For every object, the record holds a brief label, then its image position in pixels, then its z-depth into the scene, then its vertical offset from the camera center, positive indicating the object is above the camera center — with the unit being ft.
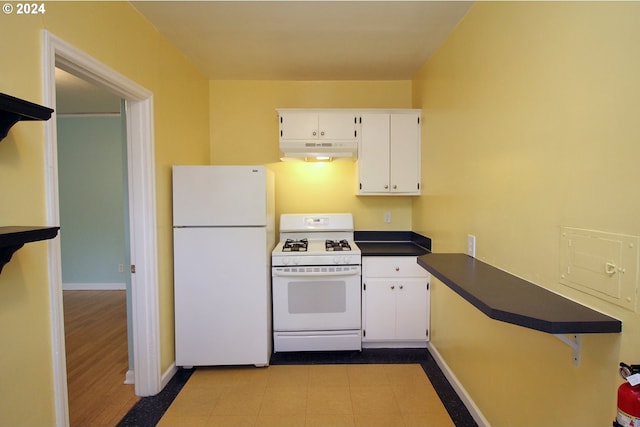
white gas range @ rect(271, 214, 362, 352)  8.36 -2.82
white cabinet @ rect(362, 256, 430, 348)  8.63 -2.90
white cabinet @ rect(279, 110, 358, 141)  9.27 +2.47
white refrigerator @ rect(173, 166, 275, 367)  7.55 -1.62
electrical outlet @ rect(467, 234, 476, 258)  6.04 -0.90
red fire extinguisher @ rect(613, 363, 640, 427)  2.60 -1.79
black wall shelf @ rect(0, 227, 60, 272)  3.02 -0.38
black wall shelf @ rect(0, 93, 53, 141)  3.03 +1.01
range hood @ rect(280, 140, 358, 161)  9.19 +1.71
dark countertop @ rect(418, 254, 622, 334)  3.05 -1.22
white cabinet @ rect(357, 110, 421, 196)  9.39 +1.57
